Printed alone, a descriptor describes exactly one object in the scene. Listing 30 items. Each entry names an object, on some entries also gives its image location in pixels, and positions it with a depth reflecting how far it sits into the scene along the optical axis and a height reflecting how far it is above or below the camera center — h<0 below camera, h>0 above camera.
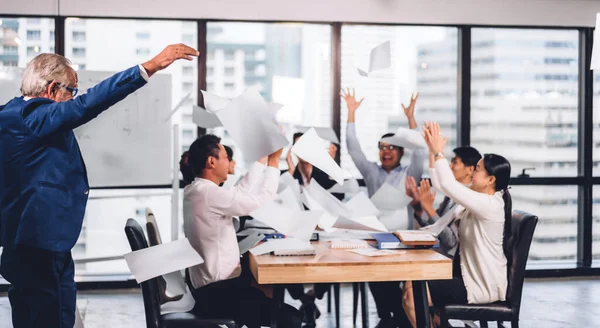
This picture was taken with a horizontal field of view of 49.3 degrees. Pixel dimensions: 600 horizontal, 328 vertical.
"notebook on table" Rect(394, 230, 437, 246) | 2.97 -0.38
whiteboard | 5.00 +0.15
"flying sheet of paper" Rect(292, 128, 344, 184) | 2.76 +0.00
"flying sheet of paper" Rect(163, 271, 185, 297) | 3.01 -0.60
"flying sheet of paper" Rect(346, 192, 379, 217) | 3.16 -0.25
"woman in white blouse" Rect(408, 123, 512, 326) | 2.90 -0.36
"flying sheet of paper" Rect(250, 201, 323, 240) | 2.74 -0.27
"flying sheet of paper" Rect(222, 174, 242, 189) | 3.73 -0.15
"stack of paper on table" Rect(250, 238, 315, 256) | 2.81 -0.40
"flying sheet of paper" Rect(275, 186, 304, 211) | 2.90 -0.20
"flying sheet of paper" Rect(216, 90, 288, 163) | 2.57 +0.13
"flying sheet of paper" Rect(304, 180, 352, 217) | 3.12 -0.22
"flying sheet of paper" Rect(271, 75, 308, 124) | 4.38 +0.40
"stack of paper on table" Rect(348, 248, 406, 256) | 2.83 -0.43
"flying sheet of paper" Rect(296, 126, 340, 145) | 4.30 +0.14
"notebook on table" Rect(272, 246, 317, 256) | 2.82 -0.42
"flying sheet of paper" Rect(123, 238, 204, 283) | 2.57 -0.42
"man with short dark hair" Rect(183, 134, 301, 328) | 2.78 -0.40
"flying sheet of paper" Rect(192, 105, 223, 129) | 3.59 +0.20
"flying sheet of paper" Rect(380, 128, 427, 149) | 3.80 +0.09
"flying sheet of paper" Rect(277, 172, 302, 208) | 3.36 -0.16
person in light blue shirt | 4.25 -0.05
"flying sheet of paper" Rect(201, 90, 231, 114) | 2.77 +0.22
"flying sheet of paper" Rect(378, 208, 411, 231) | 4.02 -0.39
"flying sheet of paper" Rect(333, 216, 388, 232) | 3.03 -0.32
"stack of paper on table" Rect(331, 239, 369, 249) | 3.12 -0.43
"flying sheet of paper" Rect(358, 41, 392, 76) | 3.80 +0.58
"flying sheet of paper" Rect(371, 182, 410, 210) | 3.75 -0.24
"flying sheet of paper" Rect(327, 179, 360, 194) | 4.22 -0.21
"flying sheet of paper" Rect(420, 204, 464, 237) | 3.14 -0.33
